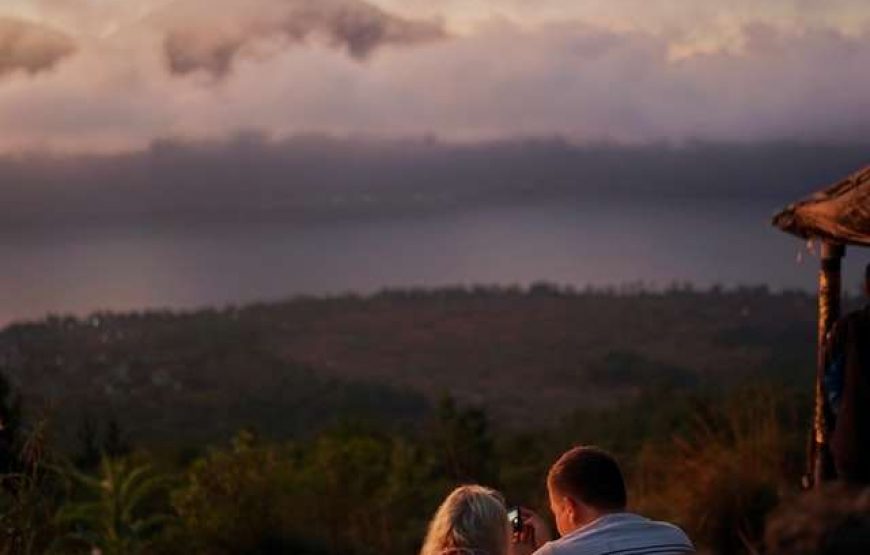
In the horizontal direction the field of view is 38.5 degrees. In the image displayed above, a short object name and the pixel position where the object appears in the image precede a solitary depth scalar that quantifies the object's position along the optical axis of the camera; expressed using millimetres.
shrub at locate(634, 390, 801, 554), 8719
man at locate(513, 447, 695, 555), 3707
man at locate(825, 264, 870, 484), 4945
